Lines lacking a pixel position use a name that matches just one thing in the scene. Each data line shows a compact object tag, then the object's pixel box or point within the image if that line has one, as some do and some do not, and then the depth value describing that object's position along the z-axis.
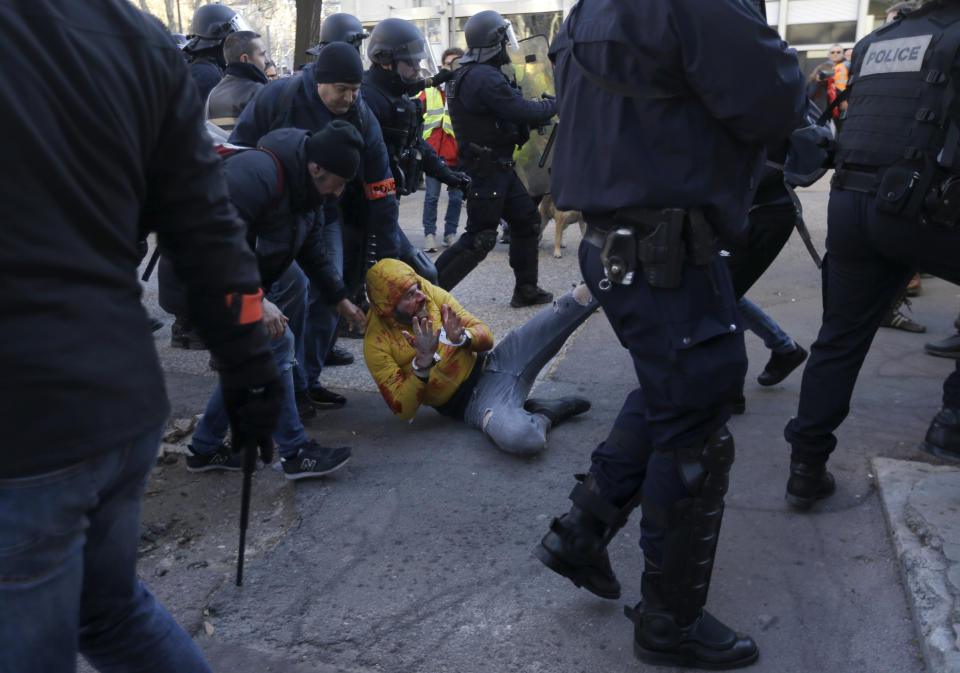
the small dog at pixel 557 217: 8.27
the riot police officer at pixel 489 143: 6.23
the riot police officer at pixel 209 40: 6.04
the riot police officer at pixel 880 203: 2.92
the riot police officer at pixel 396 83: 5.47
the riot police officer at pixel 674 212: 2.16
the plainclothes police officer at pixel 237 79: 5.38
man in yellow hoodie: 4.08
